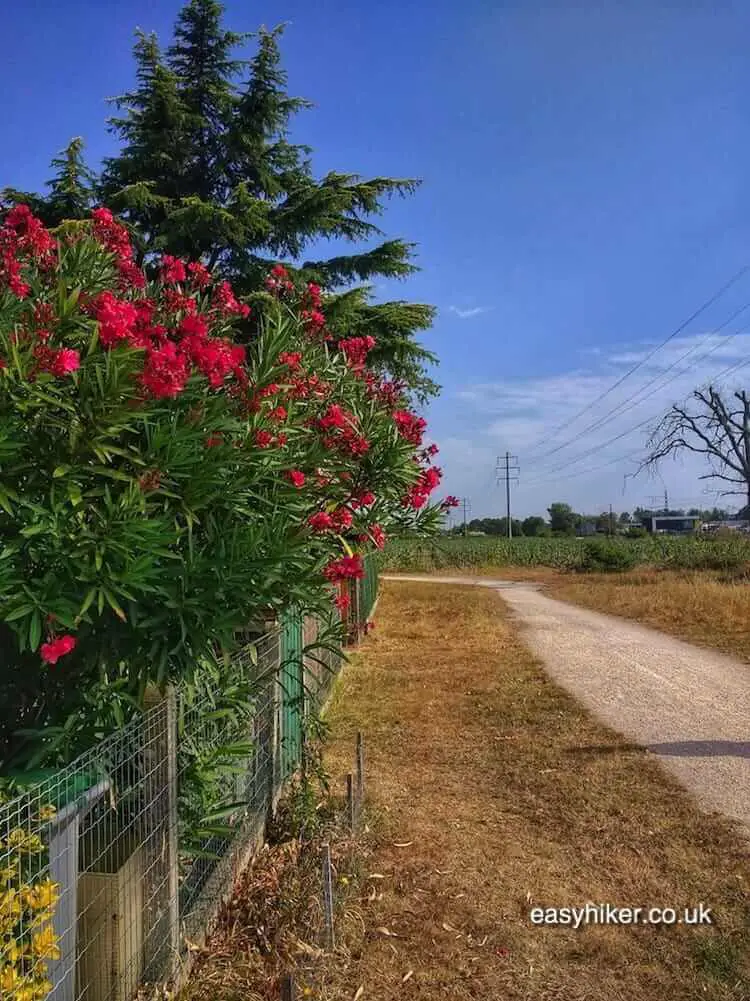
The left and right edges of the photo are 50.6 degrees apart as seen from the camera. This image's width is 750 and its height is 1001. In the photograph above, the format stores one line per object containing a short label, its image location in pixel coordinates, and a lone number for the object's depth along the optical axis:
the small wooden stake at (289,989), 2.31
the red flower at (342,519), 3.12
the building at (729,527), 41.61
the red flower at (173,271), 3.14
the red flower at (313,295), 3.89
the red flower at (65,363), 2.07
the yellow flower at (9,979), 1.61
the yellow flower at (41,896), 1.71
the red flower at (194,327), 2.51
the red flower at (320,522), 2.82
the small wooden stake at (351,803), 4.33
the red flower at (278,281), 3.90
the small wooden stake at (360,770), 4.62
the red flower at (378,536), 3.49
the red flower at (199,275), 3.35
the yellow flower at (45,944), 1.72
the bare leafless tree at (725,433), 42.06
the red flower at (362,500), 3.30
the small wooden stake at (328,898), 3.18
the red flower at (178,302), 3.07
